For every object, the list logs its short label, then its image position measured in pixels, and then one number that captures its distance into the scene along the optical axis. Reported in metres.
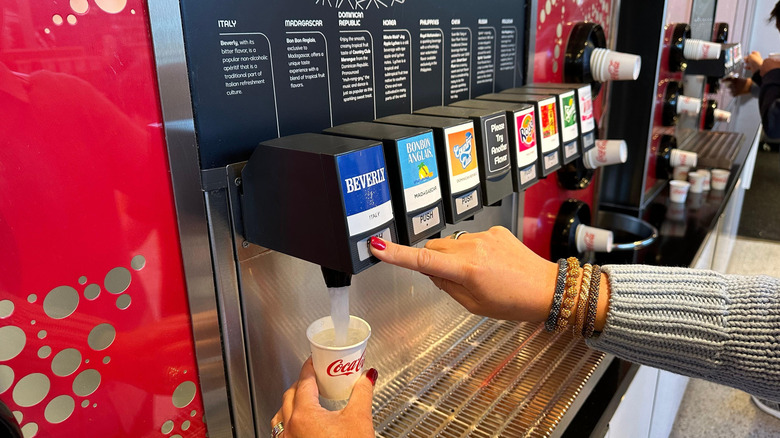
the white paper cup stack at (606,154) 1.48
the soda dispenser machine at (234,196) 0.58
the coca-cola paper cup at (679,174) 2.32
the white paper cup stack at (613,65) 1.43
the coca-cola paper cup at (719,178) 2.37
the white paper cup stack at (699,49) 2.14
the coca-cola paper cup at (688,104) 2.19
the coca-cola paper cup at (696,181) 2.30
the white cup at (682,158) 2.20
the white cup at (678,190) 2.18
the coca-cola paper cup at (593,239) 1.56
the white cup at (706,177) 2.33
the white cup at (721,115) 2.91
